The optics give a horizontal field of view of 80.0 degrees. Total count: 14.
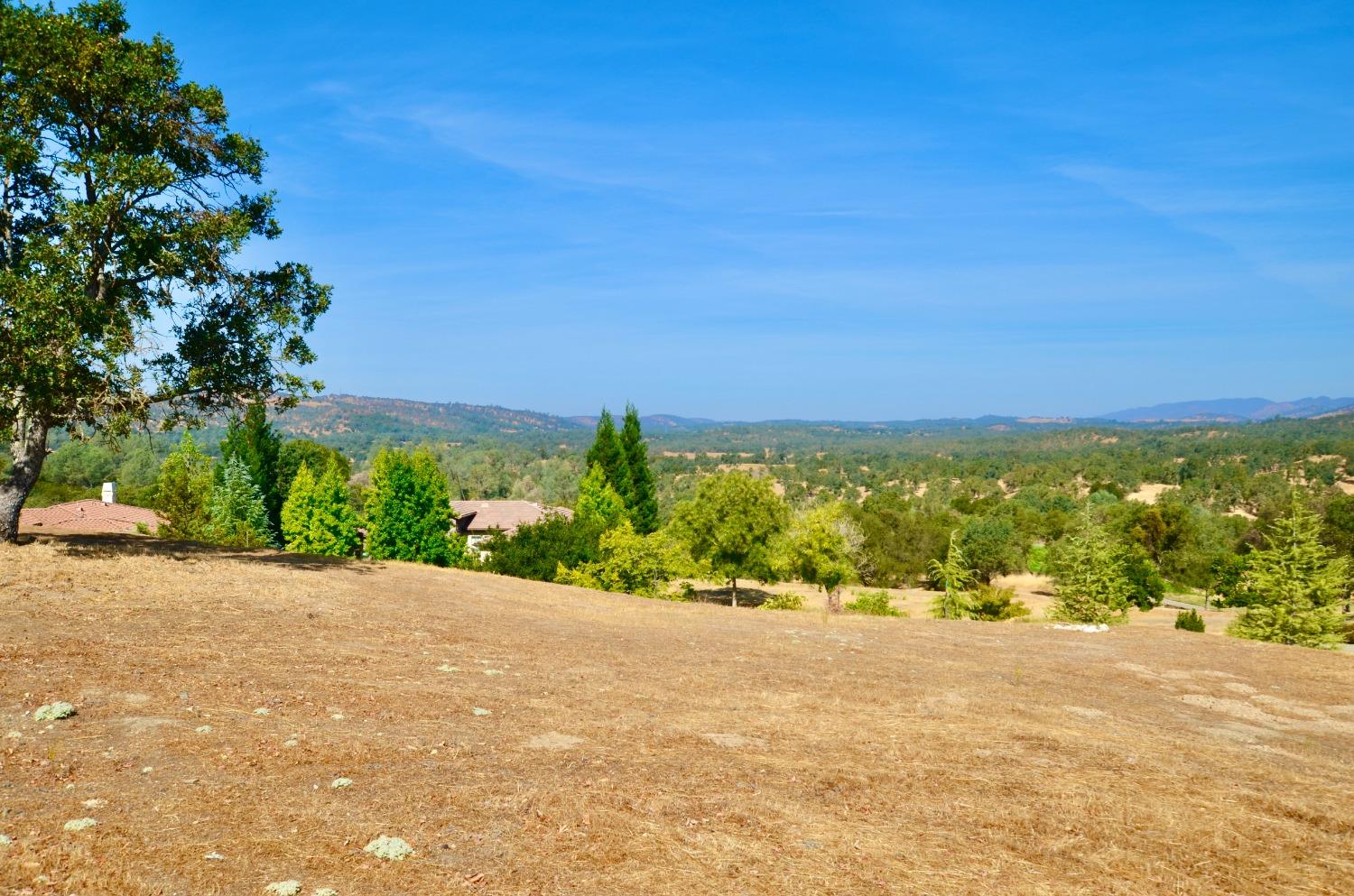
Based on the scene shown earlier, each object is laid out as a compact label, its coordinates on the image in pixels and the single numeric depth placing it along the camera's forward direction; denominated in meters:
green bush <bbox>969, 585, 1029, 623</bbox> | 47.72
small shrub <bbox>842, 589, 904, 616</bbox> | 41.44
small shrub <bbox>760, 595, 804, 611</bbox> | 39.20
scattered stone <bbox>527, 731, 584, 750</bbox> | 9.84
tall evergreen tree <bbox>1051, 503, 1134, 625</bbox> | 36.81
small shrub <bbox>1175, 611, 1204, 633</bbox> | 33.97
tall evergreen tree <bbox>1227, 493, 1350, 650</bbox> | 30.58
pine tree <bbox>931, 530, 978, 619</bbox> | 45.97
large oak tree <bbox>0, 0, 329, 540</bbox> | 15.96
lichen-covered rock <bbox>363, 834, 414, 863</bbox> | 6.52
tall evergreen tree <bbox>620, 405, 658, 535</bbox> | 61.94
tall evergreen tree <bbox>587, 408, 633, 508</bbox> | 60.78
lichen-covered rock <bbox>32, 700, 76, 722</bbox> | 8.77
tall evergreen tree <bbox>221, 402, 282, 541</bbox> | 59.03
